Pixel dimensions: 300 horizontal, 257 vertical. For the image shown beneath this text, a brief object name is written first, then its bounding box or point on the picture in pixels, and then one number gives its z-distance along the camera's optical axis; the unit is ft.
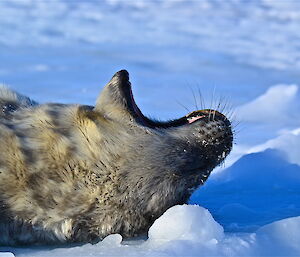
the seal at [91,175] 18.53
